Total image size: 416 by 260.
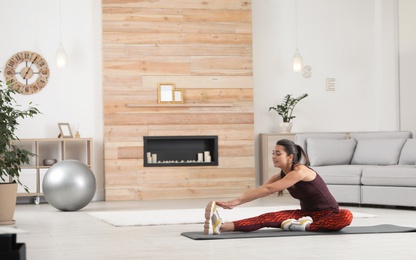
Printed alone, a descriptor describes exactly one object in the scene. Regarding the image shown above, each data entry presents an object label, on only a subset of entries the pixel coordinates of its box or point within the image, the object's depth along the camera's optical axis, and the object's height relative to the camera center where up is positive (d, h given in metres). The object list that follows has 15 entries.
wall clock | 10.68 +0.80
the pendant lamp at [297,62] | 11.49 +0.94
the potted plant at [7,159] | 7.28 -0.27
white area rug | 7.20 -0.88
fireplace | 11.06 -0.32
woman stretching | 5.91 -0.62
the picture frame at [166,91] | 10.98 +0.52
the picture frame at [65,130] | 10.62 +0.00
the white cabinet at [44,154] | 10.38 -0.33
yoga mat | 5.78 -0.81
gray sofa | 8.74 -0.46
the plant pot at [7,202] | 7.43 -0.67
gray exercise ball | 8.78 -0.62
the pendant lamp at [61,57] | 10.65 +0.98
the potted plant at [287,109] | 11.45 +0.26
